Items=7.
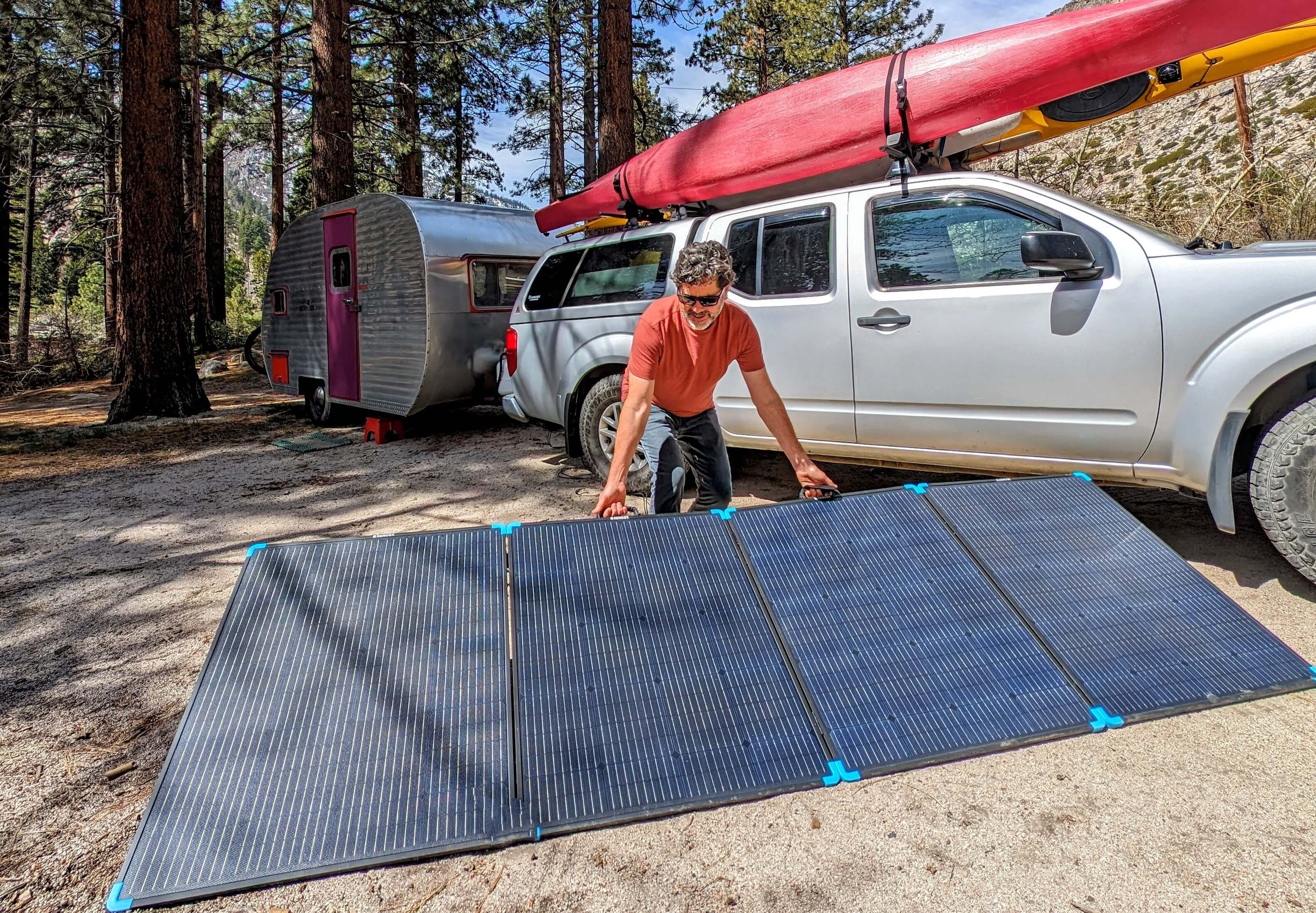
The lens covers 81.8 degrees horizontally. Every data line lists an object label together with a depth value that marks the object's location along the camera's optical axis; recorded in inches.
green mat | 358.6
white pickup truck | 138.0
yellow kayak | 185.0
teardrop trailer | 338.0
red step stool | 367.6
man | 129.3
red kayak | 167.6
